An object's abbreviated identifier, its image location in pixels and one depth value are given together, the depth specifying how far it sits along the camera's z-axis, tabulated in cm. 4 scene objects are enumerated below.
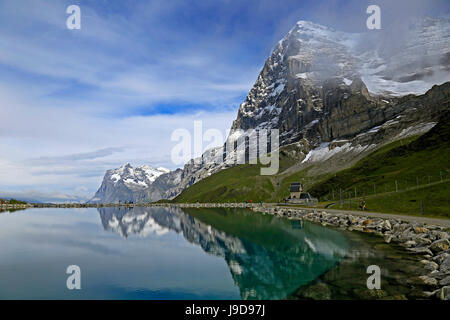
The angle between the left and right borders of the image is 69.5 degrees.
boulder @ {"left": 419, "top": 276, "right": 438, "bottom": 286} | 3194
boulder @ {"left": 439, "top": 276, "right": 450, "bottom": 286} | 3051
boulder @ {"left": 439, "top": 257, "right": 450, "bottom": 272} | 3490
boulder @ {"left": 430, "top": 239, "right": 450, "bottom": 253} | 4384
